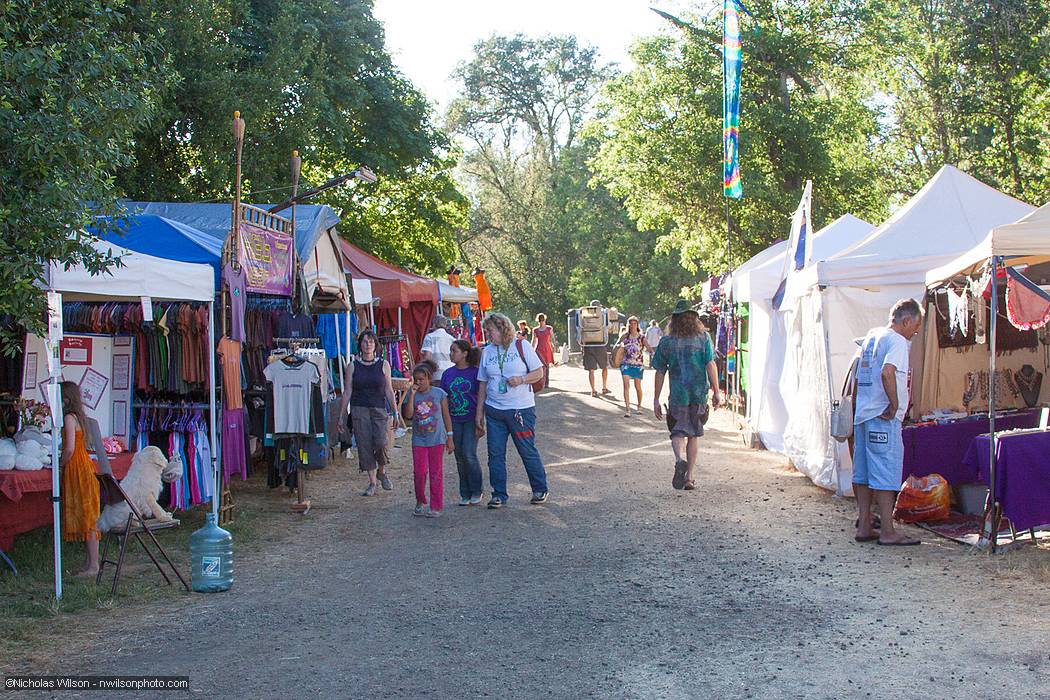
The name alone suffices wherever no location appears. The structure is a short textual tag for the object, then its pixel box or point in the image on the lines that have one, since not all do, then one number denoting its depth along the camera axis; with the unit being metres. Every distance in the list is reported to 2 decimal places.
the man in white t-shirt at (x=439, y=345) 15.43
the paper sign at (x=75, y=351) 9.13
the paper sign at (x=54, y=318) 6.59
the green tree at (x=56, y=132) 5.91
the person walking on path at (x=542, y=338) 23.44
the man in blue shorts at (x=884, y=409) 7.53
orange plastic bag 8.45
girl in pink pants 9.52
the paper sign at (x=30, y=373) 8.80
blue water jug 6.92
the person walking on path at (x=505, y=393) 9.66
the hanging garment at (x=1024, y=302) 7.64
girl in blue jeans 9.84
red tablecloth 7.30
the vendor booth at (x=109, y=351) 7.46
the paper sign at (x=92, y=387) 9.23
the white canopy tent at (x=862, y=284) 10.02
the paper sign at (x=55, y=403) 6.65
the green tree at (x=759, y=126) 25.89
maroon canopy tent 17.22
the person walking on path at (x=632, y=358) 18.73
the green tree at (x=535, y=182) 49.53
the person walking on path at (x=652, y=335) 25.33
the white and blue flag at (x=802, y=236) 11.26
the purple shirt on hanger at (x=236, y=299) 9.15
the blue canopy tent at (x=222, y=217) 12.38
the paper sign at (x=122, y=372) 9.66
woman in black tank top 10.77
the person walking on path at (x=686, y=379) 10.48
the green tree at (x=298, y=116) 18.42
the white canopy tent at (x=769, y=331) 13.48
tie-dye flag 18.05
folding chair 6.79
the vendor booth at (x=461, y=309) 21.69
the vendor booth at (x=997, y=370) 7.36
